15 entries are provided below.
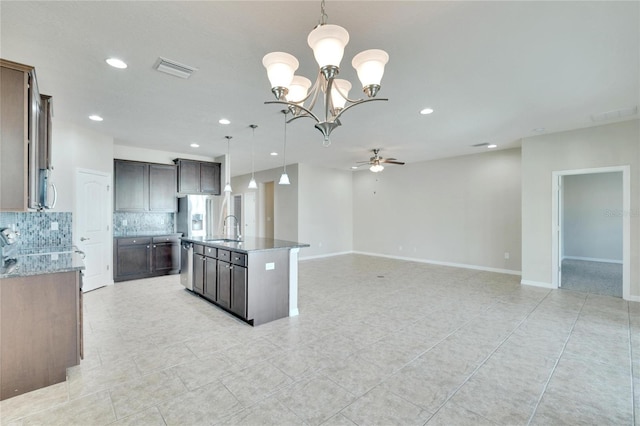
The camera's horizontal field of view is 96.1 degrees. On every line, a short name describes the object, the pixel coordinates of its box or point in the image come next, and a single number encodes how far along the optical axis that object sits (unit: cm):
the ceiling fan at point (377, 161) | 627
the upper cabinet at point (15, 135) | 219
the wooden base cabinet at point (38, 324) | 213
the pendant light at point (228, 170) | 588
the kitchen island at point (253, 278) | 347
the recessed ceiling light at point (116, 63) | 265
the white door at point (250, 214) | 1004
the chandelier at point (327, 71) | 172
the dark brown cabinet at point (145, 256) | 558
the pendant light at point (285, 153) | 463
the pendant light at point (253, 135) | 466
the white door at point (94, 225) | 481
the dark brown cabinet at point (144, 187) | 585
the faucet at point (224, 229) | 547
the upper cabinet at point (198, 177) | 653
